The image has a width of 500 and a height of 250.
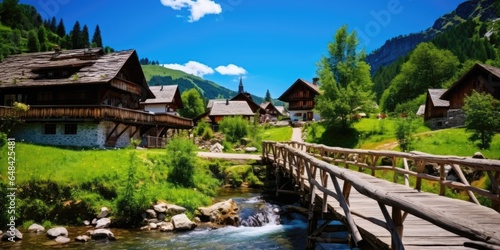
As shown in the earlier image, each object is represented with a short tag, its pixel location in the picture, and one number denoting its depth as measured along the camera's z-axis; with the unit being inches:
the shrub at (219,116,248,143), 1754.4
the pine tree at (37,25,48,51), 3858.5
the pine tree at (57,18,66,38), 4910.4
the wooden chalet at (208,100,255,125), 2596.0
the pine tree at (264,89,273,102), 6197.3
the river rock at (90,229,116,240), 529.0
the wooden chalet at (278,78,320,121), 2506.2
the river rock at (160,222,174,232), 580.4
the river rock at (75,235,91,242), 513.7
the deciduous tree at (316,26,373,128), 1533.0
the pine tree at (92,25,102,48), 5314.0
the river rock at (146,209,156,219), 633.0
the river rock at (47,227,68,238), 527.5
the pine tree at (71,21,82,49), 4340.6
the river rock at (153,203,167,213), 645.3
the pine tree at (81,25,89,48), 4363.2
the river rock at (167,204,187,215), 652.7
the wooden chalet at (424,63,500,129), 1250.5
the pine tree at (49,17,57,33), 5157.5
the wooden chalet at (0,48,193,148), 1059.3
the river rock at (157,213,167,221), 634.7
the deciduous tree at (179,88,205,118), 3422.7
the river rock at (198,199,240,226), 632.9
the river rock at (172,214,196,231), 586.6
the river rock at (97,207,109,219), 620.1
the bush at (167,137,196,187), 833.5
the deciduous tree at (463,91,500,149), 833.5
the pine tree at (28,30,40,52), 3425.2
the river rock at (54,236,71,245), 502.5
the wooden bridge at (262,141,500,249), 117.0
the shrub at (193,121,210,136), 1946.4
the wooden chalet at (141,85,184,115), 2032.5
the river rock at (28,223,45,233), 557.4
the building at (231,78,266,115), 3203.7
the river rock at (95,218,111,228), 586.5
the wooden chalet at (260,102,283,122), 3756.4
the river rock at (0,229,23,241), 507.0
